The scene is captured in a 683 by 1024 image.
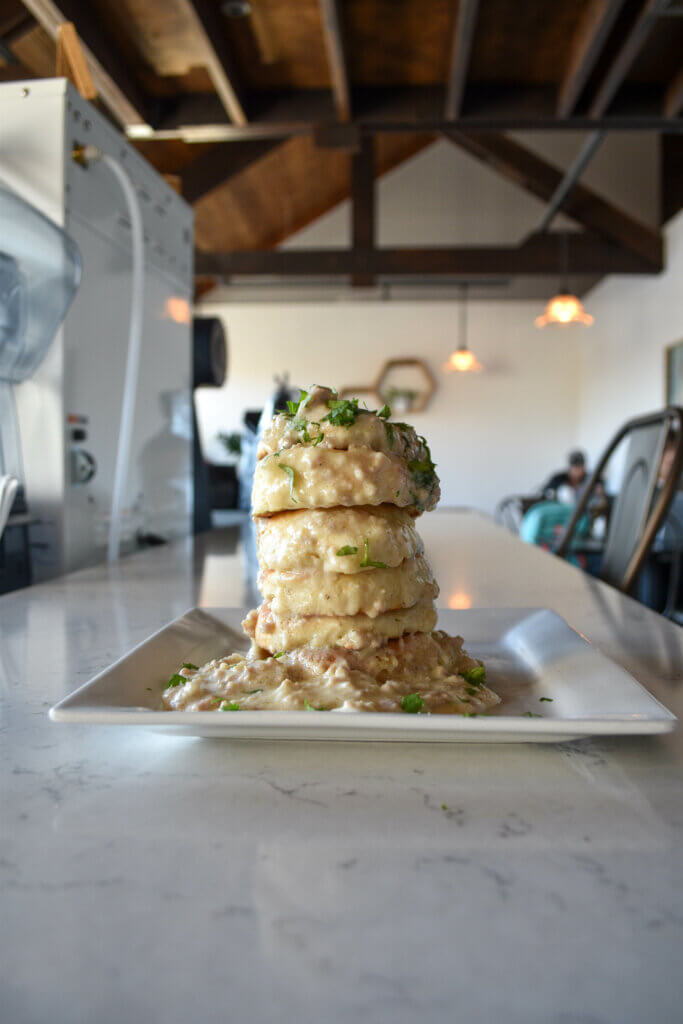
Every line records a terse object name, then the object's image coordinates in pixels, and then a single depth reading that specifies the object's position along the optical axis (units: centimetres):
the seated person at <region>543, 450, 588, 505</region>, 689
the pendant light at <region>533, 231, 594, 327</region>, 578
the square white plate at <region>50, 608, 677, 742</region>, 40
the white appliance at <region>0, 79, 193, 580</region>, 136
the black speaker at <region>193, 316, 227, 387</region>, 232
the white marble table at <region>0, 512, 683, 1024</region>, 25
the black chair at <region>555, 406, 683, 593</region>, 135
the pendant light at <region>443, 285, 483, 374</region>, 769
